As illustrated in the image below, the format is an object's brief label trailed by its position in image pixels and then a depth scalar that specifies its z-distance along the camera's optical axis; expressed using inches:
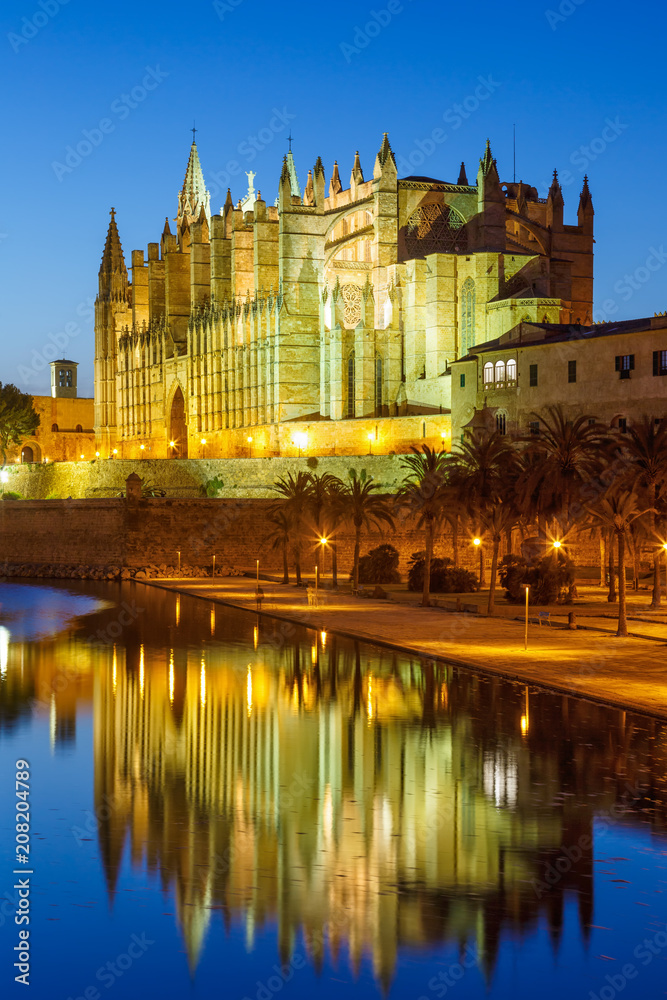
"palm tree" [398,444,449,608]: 1355.8
